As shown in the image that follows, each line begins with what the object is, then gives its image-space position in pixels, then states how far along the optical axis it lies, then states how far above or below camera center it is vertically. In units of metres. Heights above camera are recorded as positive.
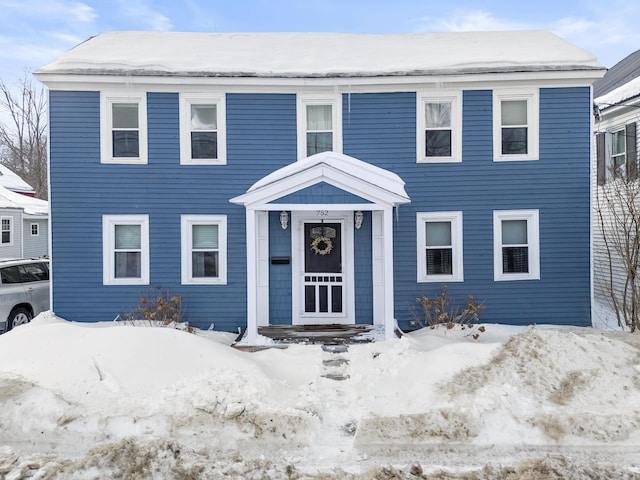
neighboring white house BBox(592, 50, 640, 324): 11.11 +2.27
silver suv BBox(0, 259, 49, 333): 9.65 -1.08
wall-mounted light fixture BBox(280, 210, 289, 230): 9.27 +0.45
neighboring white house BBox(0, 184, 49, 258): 20.25 +0.83
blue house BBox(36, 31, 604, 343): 9.38 +0.95
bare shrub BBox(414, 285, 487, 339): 9.16 -1.52
